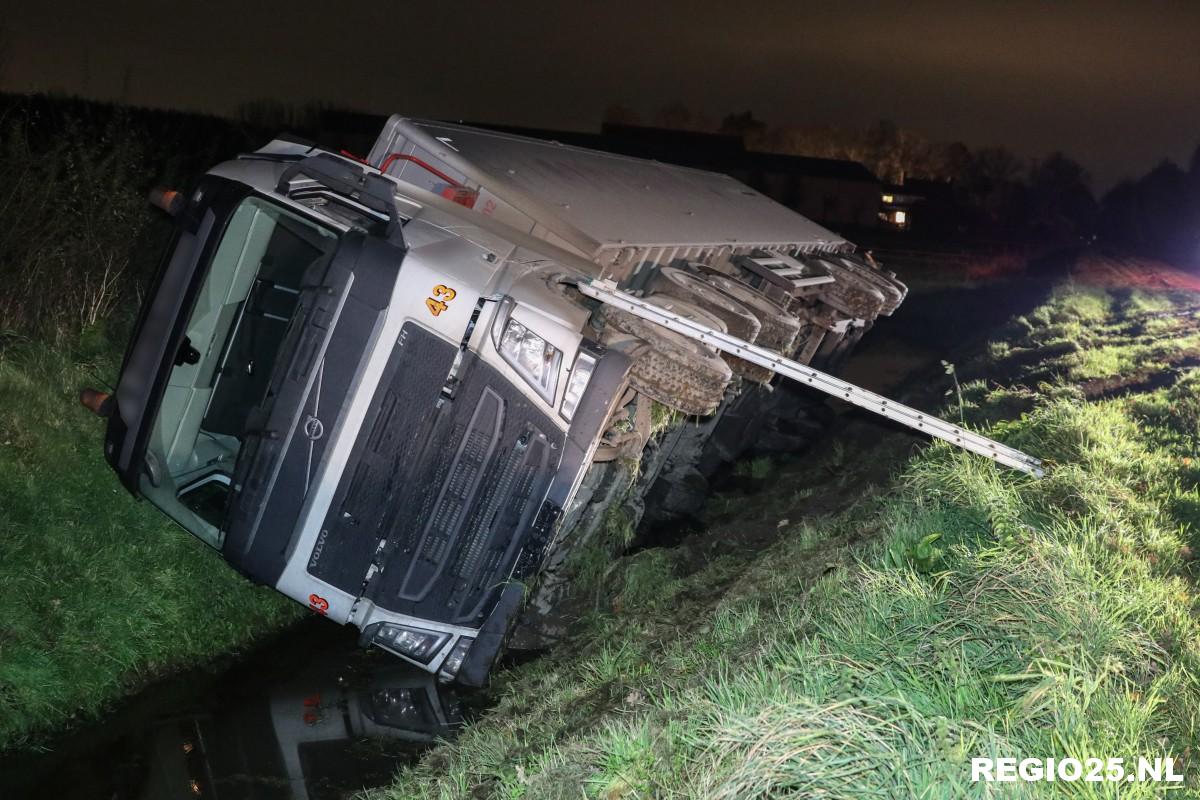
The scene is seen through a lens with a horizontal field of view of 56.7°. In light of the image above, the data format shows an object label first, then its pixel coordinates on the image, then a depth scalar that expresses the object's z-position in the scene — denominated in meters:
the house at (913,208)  49.06
